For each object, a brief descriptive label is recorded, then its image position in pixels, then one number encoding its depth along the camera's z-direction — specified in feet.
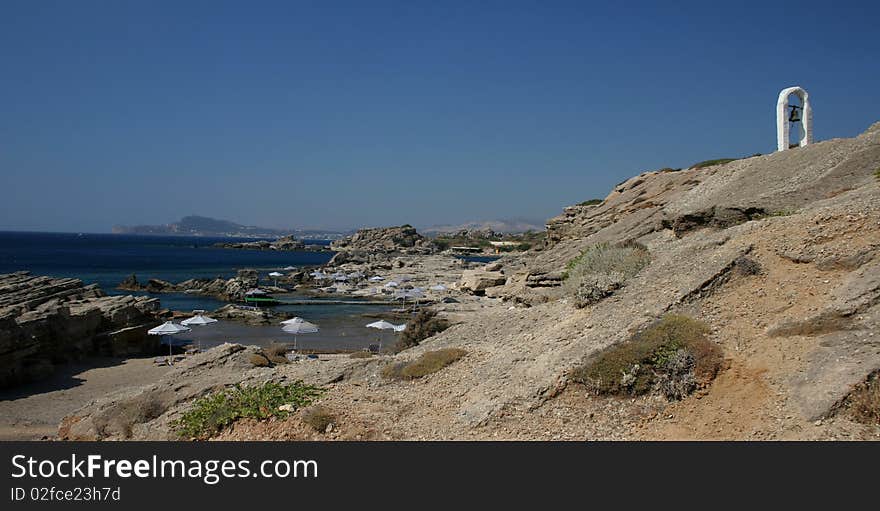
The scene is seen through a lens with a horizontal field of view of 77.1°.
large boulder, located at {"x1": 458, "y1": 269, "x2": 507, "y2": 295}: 152.15
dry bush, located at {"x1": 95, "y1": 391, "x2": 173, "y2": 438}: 43.25
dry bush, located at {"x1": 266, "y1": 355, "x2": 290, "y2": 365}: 64.81
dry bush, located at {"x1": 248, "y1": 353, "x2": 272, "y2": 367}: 59.06
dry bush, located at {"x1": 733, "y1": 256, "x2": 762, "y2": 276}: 37.76
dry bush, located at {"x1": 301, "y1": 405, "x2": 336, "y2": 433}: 32.71
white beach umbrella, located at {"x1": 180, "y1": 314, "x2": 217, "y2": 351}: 109.40
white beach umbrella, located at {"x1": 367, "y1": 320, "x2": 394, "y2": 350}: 103.40
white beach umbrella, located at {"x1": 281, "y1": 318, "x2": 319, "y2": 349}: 94.94
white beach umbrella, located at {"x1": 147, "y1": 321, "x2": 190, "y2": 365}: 95.35
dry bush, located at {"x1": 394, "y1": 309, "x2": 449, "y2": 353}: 68.59
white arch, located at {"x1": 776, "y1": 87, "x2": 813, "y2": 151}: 73.87
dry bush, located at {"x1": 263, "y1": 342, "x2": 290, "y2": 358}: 69.87
